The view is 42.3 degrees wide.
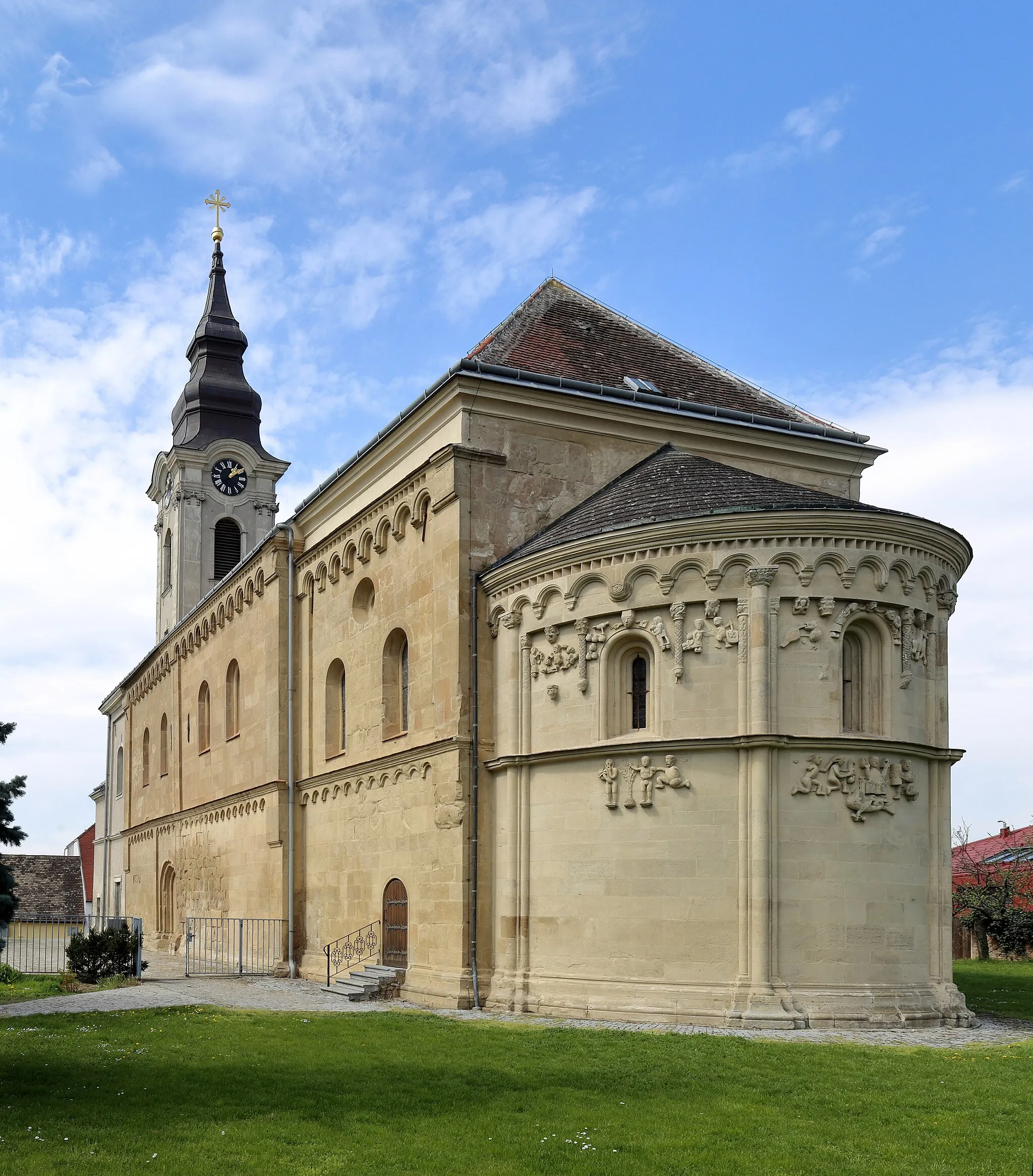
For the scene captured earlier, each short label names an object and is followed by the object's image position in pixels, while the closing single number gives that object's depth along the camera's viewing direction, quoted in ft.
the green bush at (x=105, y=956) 87.20
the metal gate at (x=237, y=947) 97.45
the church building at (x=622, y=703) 63.31
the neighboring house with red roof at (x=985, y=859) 136.87
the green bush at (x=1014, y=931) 127.13
